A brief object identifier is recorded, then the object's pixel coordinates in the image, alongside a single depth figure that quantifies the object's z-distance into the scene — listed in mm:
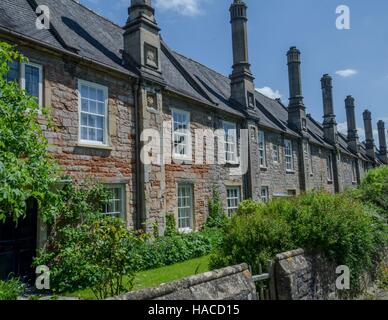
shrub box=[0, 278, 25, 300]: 5627
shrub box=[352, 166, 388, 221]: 12148
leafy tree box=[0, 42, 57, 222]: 5062
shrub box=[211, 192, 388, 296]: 7227
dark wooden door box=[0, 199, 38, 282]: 9016
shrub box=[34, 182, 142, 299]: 7262
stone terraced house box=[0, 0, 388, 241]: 10250
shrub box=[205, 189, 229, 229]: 15322
